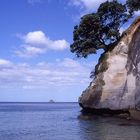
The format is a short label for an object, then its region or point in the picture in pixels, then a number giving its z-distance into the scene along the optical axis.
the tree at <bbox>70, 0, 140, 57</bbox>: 55.75
